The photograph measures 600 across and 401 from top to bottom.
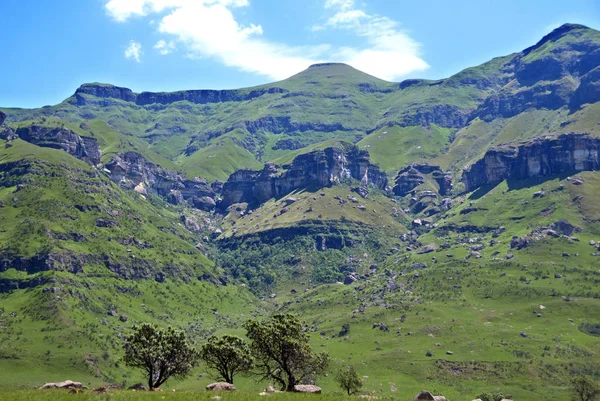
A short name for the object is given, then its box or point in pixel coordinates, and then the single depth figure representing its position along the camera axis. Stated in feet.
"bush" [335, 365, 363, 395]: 520.42
